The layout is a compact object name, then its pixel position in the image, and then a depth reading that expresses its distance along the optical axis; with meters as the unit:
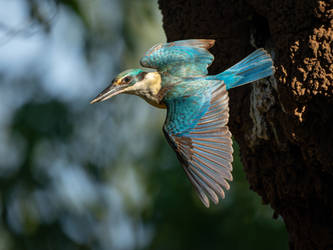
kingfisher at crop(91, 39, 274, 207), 7.36
